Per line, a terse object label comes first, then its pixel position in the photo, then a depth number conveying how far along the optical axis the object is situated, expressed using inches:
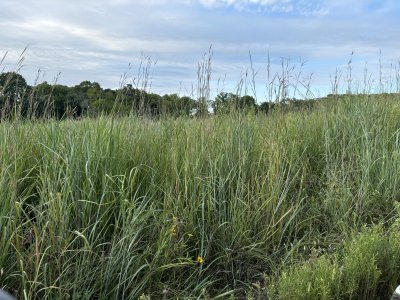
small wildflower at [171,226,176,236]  124.4
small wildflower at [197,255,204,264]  128.4
